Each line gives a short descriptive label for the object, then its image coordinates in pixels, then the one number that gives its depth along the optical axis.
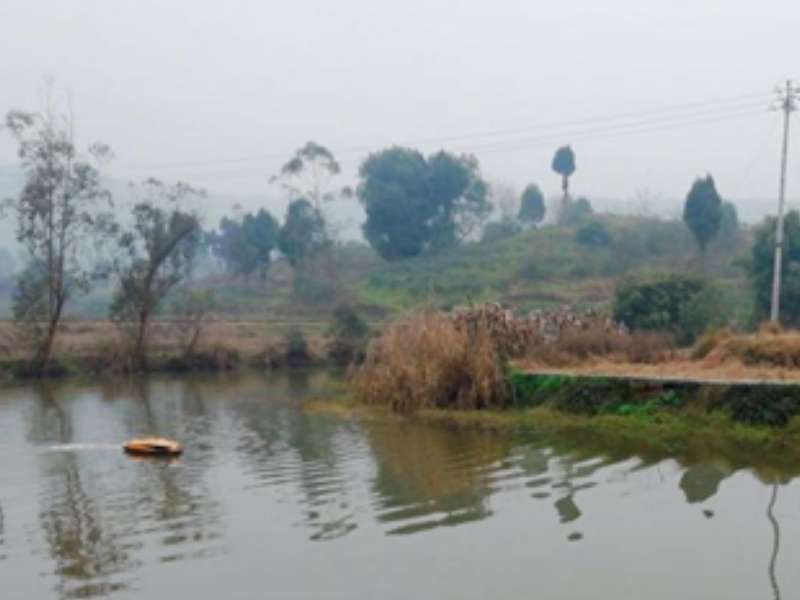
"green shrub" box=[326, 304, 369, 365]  36.30
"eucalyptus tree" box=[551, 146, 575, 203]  70.00
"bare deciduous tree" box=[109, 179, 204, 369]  36.84
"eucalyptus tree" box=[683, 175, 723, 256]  49.19
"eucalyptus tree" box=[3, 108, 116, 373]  36.50
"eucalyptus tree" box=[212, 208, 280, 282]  61.31
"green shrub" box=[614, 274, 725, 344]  26.55
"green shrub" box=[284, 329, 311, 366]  37.00
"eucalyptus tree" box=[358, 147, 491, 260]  58.56
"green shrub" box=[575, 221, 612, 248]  57.34
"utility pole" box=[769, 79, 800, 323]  26.50
